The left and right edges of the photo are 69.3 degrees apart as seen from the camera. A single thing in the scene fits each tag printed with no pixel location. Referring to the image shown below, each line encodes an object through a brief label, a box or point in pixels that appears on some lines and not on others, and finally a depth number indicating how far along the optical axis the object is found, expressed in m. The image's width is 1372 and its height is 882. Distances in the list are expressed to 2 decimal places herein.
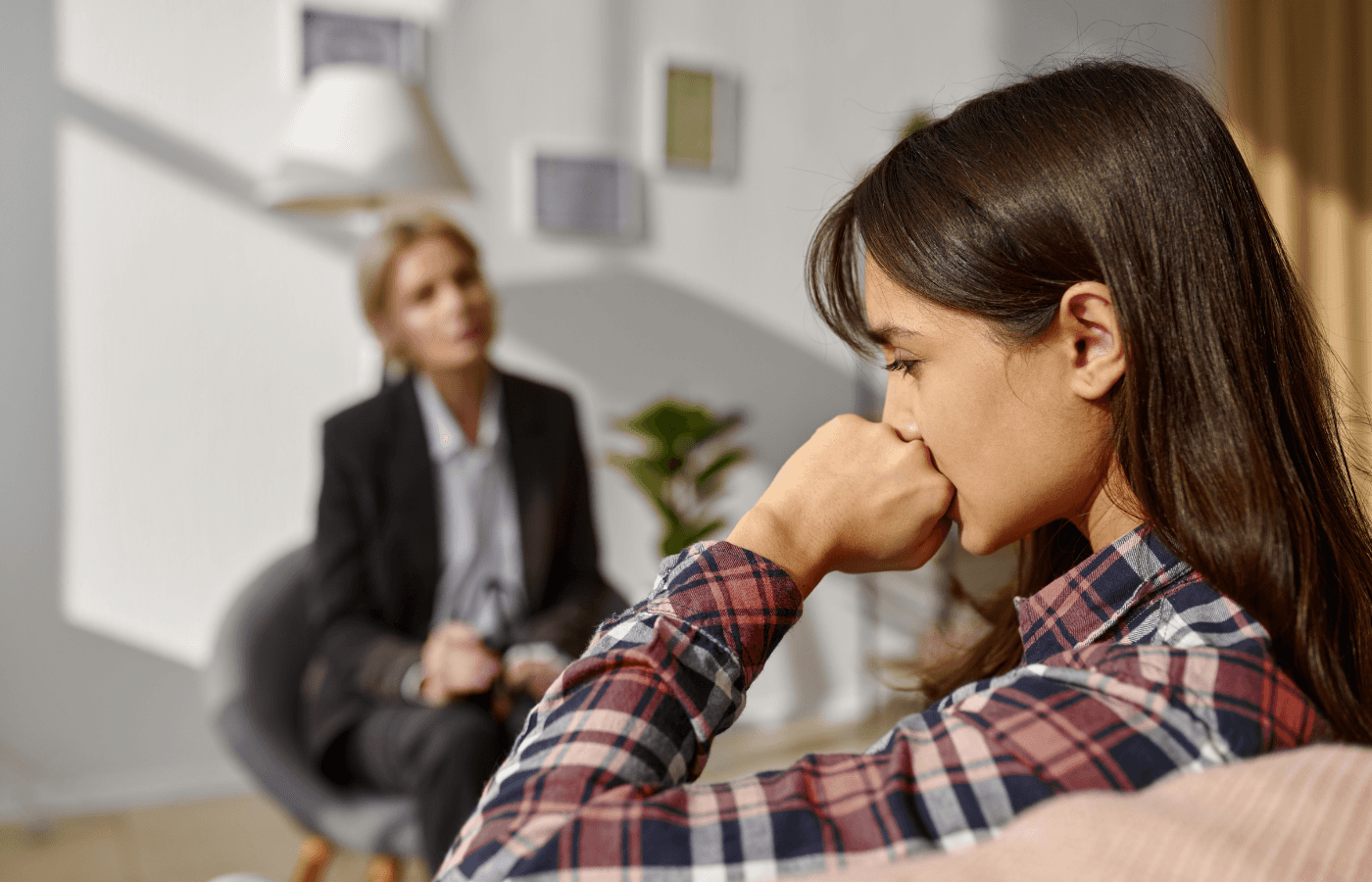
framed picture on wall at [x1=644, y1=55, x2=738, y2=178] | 3.19
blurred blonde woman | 1.79
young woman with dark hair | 0.52
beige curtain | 3.78
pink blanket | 0.44
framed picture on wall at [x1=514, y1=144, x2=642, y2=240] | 3.03
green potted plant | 2.98
